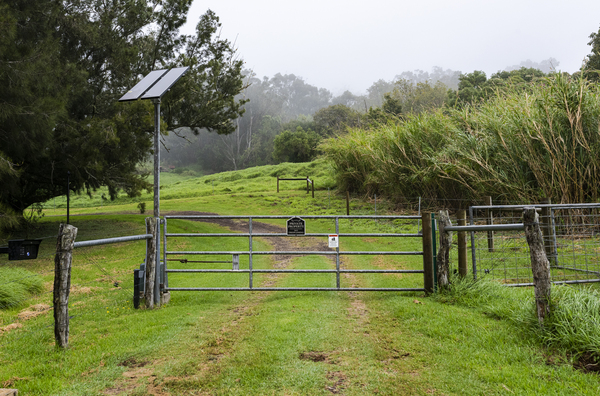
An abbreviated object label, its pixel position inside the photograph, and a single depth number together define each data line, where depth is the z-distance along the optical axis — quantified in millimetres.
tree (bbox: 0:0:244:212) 10977
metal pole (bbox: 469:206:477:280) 6121
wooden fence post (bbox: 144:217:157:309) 5941
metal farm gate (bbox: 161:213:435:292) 6020
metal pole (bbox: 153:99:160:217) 6141
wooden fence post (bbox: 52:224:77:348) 4270
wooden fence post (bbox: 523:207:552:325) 4043
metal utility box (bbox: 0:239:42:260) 4512
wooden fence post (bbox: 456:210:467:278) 5893
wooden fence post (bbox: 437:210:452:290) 5688
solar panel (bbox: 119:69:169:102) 6281
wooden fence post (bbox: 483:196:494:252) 9116
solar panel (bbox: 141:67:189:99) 6202
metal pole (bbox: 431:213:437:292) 6020
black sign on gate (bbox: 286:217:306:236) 6546
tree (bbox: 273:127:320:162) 43062
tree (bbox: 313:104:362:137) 50906
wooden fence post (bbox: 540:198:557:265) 7633
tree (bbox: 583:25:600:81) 26202
